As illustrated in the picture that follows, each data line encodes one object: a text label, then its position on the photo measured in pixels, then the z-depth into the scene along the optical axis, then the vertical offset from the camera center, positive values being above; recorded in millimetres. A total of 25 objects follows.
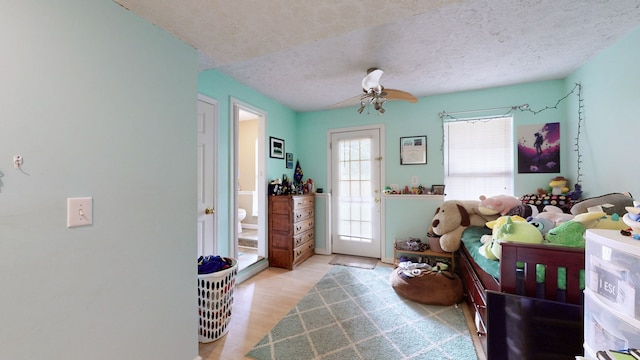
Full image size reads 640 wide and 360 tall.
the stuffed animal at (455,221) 2801 -506
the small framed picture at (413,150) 3373 +422
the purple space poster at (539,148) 2814 +376
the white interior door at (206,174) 2404 +48
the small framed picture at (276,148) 3471 +471
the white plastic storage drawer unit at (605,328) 840 -584
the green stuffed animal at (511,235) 1550 -382
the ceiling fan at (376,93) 2354 +890
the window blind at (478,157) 3051 +294
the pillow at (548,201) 2483 -239
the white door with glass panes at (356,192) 3672 -208
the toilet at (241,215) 4754 -733
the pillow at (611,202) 1820 -189
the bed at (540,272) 1327 -560
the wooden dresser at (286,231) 3305 -746
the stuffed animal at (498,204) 2676 -294
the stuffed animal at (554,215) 1943 -325
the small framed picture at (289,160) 3891 +305
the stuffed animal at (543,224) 1808 -355
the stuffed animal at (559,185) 2660 -69
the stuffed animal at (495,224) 1841 -372
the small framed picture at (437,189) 3249 -147
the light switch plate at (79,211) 988 -141
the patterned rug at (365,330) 1715 -1265
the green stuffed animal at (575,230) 1426 -318
